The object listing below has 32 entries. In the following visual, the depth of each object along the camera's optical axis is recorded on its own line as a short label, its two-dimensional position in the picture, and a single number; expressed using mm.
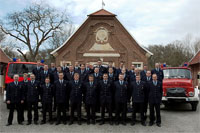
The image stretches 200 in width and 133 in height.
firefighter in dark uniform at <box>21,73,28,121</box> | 7688
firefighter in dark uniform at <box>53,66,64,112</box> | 8641
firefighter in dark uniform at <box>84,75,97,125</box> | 7547
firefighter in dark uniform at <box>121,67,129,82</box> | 8703
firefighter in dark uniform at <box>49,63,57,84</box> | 8844
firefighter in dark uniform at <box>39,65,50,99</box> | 8771
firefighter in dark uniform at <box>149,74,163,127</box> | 7395
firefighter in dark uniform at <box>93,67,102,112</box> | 8191
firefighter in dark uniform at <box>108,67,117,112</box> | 8157
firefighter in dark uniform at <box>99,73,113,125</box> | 7483
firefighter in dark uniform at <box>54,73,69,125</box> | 7578
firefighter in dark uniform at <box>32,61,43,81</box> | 9078
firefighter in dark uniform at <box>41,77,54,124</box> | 7604
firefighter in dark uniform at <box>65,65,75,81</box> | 8732
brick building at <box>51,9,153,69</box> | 21750
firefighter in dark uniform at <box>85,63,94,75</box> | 8984
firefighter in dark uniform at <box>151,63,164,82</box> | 9228
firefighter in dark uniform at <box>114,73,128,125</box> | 7426
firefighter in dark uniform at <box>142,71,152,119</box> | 7637
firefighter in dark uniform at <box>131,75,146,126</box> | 7406
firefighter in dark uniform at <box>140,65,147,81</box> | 8549
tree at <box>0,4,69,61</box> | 31838
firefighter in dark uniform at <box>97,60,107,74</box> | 9227
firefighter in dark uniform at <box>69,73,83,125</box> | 7555
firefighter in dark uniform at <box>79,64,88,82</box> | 8734
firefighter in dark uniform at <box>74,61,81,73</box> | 9089
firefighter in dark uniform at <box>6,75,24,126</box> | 7473
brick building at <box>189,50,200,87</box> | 24072
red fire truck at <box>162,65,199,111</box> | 9516
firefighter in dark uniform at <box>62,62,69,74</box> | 9325
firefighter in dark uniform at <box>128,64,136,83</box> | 8805
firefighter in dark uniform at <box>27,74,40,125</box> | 7555
